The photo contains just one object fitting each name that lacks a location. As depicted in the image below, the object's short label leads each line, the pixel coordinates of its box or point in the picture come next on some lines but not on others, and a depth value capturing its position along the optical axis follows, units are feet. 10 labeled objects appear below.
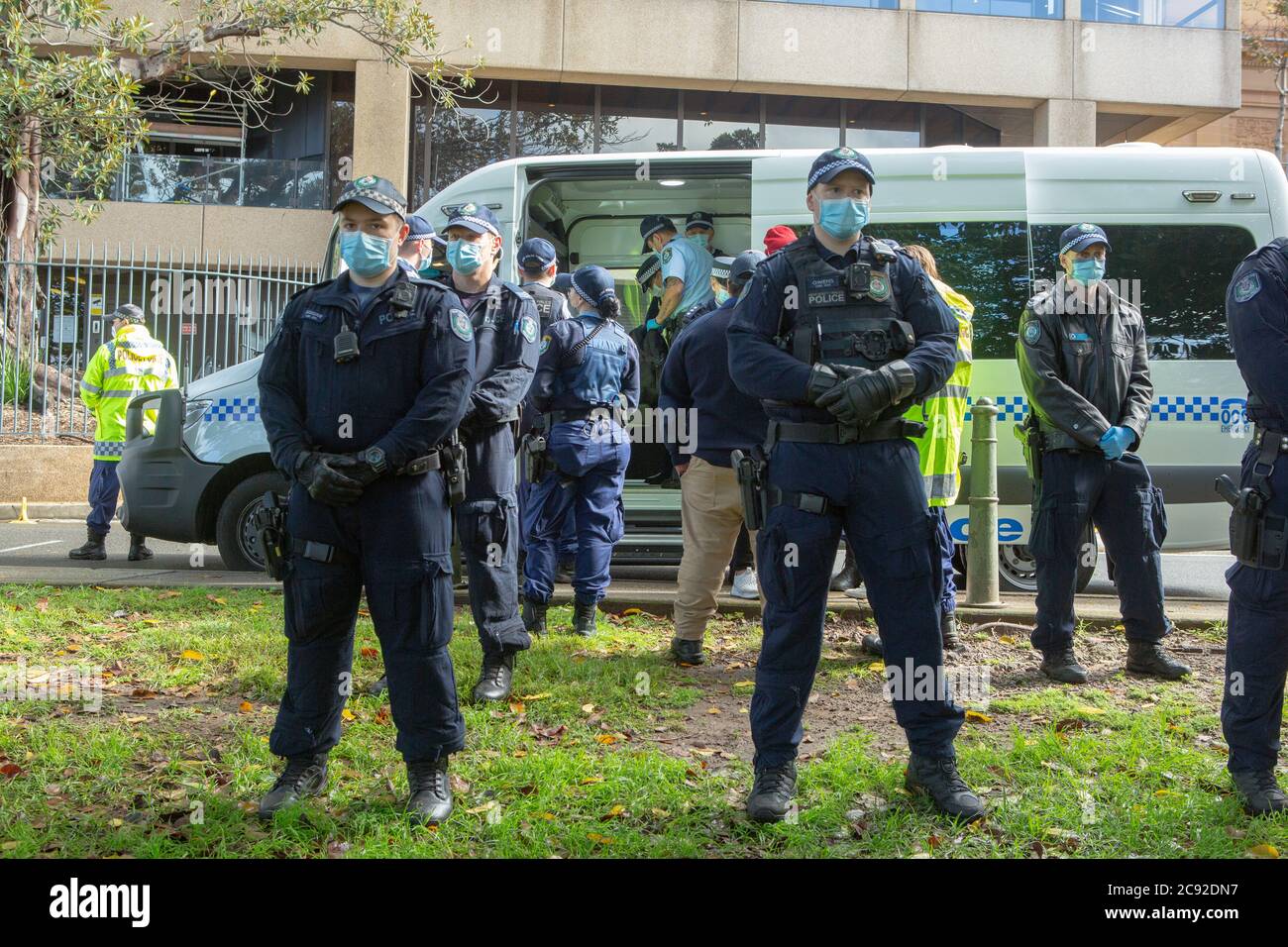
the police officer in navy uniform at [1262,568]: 12.32
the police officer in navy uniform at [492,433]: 16.06
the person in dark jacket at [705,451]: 18.56
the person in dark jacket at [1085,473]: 18.06
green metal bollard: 21.80
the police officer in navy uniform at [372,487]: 11.84
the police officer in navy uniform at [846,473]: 12.10
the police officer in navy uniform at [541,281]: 20.17
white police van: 24.40
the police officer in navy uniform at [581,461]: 20.31
